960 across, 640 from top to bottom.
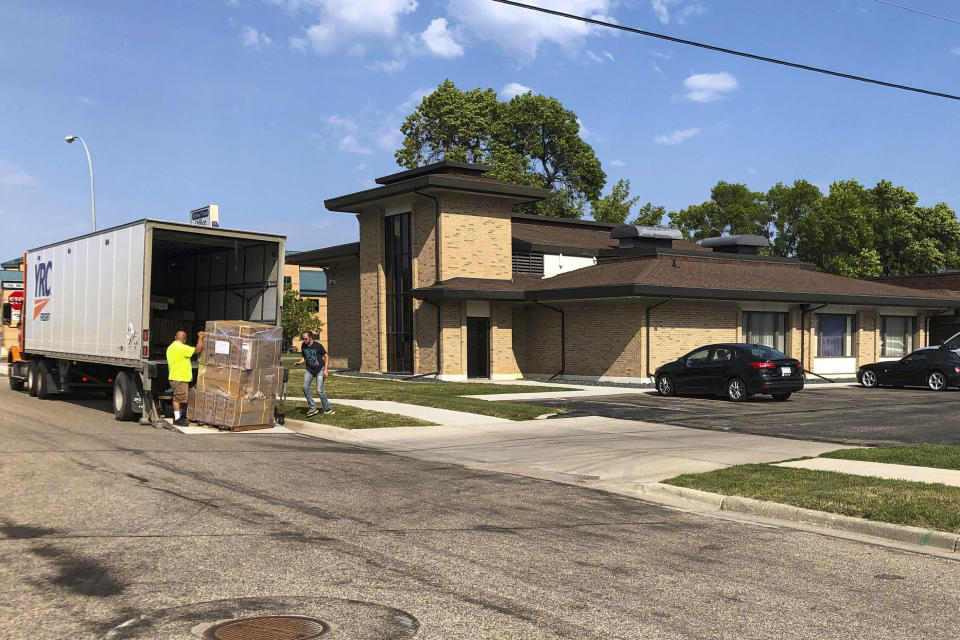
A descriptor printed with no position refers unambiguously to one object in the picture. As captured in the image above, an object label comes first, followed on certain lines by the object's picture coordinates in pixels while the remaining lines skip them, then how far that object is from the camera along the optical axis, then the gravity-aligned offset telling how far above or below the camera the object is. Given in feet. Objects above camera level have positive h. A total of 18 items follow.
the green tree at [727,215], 283.38 +41.85
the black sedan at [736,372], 74.28 -2.95
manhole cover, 16.21 -5.67
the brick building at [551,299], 96.22 +4.75
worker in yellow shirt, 53.01 -1.94
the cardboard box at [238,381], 53.11 -2.78
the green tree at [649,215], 215.92 +31.61
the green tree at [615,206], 204.44 +32.21
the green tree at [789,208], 283.38 +44.31
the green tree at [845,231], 217.97 +28.69
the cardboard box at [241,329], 52.44 +0.54
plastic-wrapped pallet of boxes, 52.47 -2.34
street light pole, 116.88 +18.58
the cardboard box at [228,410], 53.21 -4.61
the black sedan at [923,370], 89.86 -3.29
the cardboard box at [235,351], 52.31 -0.84
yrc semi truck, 54.08 +2.84
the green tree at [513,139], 195.62 +47.63
